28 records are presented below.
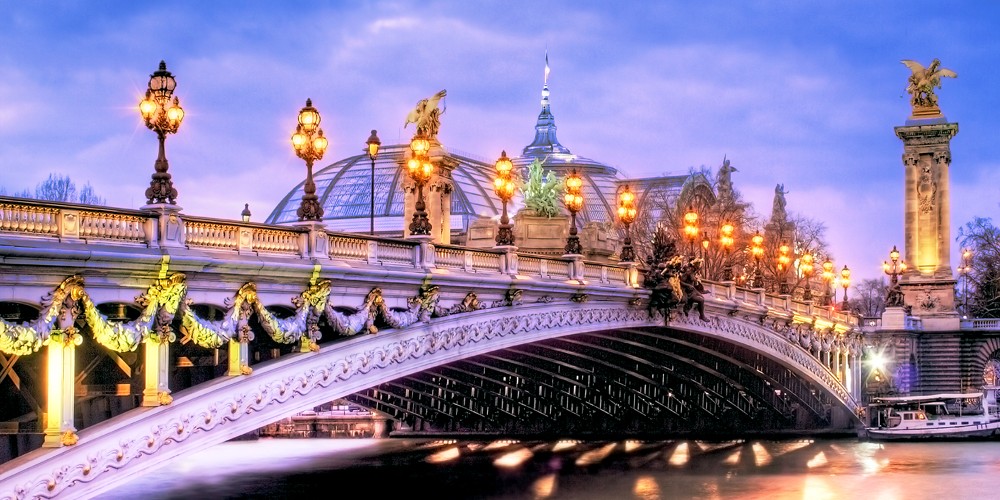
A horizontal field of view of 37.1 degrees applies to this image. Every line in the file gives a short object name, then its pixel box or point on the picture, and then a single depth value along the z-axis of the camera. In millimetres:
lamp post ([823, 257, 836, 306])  81062
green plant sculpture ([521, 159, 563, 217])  70000
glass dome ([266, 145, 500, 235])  120375
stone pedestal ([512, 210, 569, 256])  68625
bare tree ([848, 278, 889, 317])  141375
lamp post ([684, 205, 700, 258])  55375
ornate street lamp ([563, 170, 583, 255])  42188
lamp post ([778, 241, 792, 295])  65875
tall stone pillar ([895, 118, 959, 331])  90125
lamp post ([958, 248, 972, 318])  104562
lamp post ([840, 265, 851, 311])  80562
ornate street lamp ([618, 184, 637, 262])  46406
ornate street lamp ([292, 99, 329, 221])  27594
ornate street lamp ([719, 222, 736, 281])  60744
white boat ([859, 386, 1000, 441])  67312
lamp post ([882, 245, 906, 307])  84688
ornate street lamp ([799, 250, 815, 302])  69188
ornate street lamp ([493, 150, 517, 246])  36688
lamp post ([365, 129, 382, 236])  41062
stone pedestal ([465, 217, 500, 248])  72388
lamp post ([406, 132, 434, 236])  32094
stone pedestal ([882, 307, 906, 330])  84438
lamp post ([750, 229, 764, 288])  60125
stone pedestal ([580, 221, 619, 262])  69812
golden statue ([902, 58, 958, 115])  92125
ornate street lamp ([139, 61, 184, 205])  23531
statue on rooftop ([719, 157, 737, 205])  105388
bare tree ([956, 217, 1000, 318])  104125
